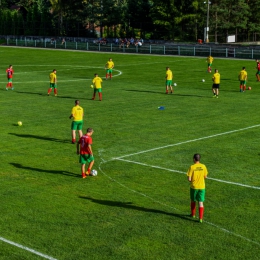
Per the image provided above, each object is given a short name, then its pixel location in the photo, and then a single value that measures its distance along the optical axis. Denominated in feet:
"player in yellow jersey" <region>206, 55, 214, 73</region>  178.88
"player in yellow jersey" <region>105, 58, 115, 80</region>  155.02
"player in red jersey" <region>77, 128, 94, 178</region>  59.31
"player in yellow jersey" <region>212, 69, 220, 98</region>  123.24
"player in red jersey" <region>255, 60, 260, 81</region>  155.87
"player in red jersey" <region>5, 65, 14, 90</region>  134.51
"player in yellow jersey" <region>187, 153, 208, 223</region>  48.06
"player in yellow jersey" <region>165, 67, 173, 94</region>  127.13
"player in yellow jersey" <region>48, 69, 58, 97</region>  123.44
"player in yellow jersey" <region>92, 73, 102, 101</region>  116.78
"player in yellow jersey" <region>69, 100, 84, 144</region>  76.13
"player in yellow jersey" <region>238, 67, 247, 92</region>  133.08
